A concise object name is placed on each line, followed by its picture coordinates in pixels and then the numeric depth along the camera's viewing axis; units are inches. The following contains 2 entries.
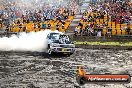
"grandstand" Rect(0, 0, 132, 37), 1643.7
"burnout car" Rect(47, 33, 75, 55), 1213.7
